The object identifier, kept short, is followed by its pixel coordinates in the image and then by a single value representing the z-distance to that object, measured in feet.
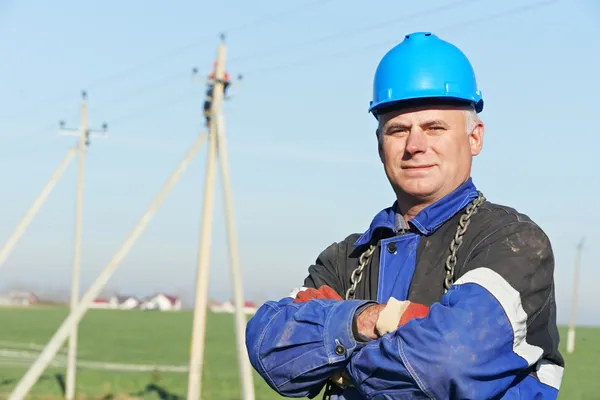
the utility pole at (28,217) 79.77
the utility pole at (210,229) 67.87
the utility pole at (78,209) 103.50
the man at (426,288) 9.02
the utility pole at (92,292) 61.21
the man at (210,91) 68.80
